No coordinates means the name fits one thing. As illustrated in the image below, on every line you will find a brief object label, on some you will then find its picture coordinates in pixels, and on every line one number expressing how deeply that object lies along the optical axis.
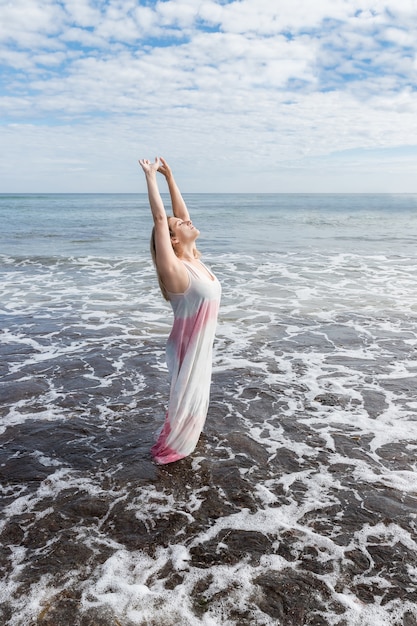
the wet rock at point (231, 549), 3.62
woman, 4.32
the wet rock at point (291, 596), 3.15
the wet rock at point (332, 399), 6.27
